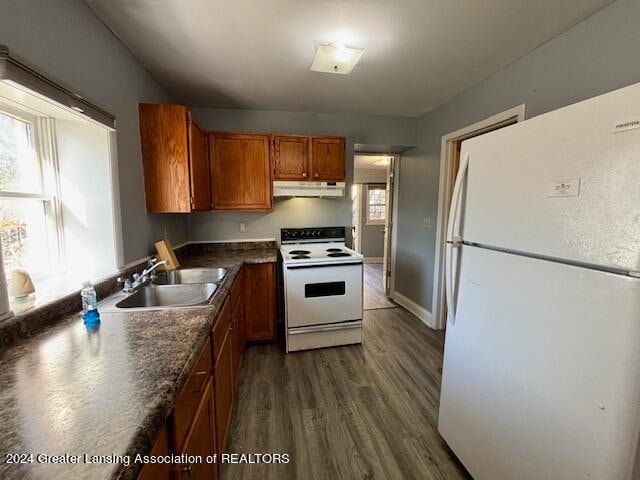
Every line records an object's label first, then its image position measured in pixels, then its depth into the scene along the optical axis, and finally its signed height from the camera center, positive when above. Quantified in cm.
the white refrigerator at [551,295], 78 -29
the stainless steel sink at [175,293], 165 -52
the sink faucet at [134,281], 157 -43
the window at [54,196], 126 +7
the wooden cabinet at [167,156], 198 +39
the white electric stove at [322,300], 248 -82
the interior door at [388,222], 383 -17
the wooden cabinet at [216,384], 79 -76
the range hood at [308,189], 278 +22
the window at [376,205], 641 +12
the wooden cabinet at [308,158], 278 +53
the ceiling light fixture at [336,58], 178 +103
